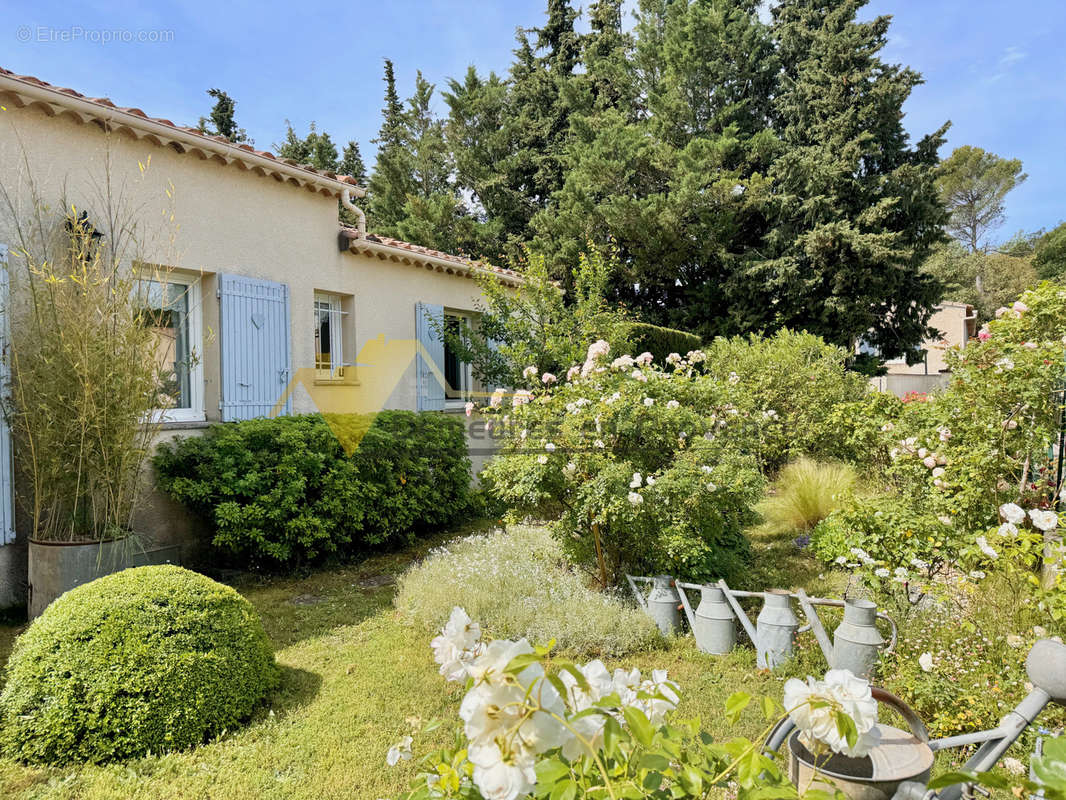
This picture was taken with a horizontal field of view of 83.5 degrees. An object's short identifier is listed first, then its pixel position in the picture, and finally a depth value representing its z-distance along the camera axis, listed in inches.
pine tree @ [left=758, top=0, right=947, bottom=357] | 610.5
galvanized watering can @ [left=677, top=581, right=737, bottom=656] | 159.0
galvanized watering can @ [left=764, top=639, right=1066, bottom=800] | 49.3
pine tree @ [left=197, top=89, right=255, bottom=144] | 850.1
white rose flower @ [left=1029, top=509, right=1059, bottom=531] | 121.0
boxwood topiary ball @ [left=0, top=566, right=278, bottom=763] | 114.4
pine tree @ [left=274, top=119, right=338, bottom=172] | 895.7
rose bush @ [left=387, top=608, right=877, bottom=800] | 36.2
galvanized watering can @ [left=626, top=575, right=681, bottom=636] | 172.2
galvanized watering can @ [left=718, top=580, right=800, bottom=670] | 149.8
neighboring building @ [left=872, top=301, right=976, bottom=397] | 817.5
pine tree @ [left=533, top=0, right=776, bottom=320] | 650.8
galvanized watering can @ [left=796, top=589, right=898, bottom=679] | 129.0
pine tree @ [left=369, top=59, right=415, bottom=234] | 842.2
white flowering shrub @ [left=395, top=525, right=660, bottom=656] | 164.7
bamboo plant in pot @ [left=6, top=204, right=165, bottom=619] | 177.3
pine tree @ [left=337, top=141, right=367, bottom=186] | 981.2
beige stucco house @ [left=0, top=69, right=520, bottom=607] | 198.4
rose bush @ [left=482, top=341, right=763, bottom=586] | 177.3
